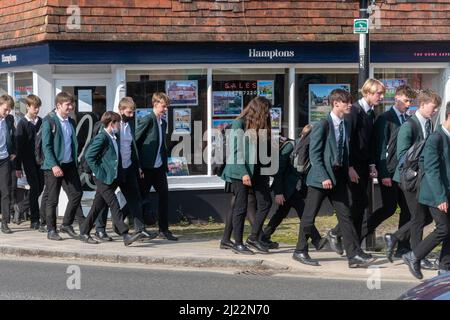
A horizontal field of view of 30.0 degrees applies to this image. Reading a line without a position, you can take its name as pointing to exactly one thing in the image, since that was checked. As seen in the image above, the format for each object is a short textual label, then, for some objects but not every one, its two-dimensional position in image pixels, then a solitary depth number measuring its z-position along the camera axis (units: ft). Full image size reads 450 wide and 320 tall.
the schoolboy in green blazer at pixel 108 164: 36.19
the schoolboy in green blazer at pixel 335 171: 31.76
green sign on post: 35.47
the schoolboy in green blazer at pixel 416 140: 31.24
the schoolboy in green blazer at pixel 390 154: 33.78
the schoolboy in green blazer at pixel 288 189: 35.42
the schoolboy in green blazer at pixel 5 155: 40.63
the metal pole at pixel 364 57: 35.68
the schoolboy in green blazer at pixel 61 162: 37.93
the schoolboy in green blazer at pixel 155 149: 37.78
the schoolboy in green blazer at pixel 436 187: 29.45
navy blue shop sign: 44.21
